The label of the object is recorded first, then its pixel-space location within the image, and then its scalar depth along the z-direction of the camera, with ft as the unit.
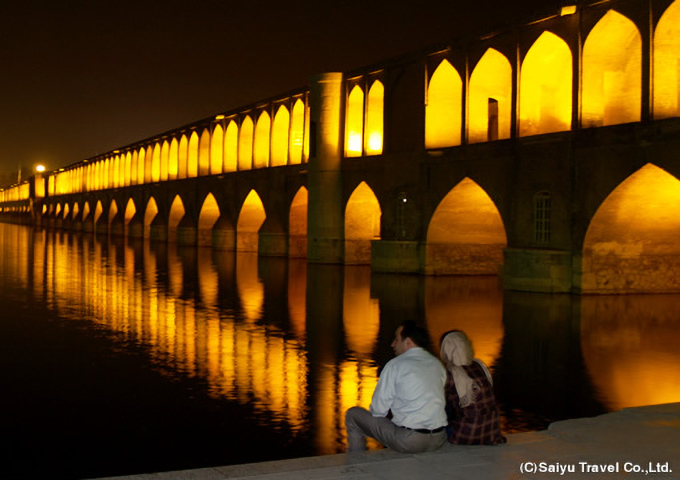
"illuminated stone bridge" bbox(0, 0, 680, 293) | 45.65
